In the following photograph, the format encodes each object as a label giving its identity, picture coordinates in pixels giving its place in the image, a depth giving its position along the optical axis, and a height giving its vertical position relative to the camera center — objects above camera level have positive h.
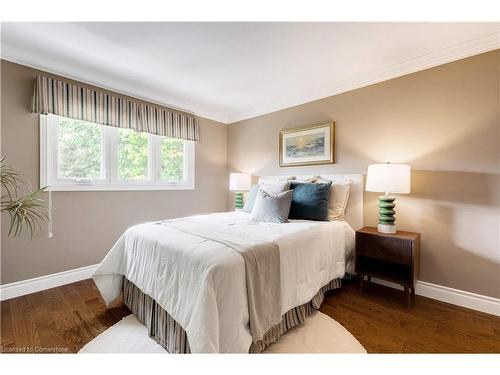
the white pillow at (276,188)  2.61 -0.04
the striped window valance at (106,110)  2.25 +0.90
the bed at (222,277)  1.16 -0.61
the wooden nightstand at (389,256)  1.97 -0.66
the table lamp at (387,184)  2.01 +0.01
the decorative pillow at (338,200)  2.54 -0.17
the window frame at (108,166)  2.30 +0.22
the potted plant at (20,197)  2.08 -0.13
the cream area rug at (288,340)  1.46 -1.07
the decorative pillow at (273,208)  2.29 -0.24
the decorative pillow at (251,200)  2.85 -0.20
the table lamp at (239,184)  3.51 +0.01
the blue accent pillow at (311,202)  2.39 -0.19
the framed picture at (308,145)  2.87 +0.54
